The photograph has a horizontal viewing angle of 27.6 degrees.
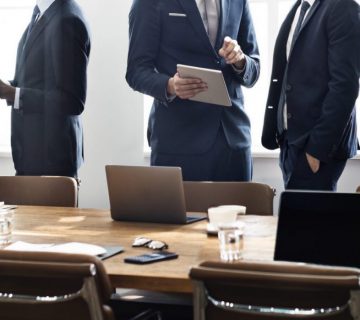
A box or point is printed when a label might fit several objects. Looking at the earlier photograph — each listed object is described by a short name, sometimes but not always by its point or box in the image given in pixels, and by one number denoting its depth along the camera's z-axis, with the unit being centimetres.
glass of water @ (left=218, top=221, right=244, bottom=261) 218
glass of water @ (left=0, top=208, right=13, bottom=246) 251
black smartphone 221
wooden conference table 206
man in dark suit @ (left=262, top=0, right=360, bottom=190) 355
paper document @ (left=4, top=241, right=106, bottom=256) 233
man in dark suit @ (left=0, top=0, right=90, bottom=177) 450
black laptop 200
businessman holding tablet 379
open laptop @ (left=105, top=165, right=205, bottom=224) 273
